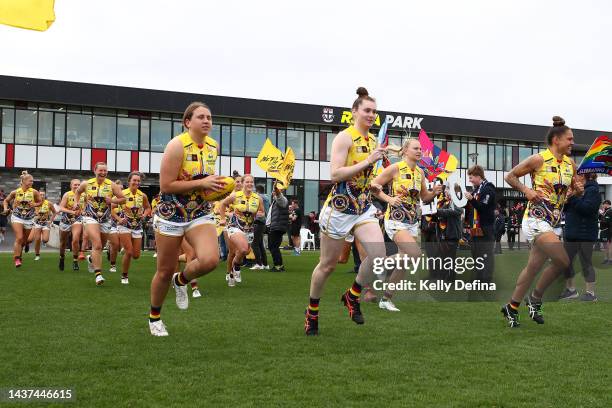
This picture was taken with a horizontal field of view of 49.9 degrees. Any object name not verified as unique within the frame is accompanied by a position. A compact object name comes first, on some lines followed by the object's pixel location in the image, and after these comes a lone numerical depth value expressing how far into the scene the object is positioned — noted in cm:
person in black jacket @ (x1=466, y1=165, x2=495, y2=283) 1080
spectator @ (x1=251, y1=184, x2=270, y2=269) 1659
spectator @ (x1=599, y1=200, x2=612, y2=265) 1810
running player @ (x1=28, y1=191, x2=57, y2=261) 1791
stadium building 3559
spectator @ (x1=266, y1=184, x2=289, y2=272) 1616
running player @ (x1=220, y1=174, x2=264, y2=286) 1180
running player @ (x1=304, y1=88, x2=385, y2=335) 650
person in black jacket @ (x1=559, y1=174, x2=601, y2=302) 1045
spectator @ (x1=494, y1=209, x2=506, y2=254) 2425
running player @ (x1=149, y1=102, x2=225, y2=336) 613
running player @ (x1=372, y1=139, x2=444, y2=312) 892
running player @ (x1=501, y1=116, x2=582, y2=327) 716
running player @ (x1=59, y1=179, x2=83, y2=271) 1485
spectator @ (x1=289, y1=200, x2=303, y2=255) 2250
